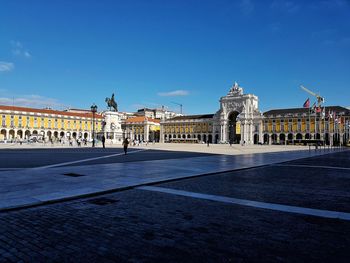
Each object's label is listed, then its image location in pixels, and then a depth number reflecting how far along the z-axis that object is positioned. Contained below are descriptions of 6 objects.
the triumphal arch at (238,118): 102.44
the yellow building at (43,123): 97.38
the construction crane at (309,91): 94.59
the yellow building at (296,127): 86.50
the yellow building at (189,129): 117.00
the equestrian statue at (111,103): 65.44
